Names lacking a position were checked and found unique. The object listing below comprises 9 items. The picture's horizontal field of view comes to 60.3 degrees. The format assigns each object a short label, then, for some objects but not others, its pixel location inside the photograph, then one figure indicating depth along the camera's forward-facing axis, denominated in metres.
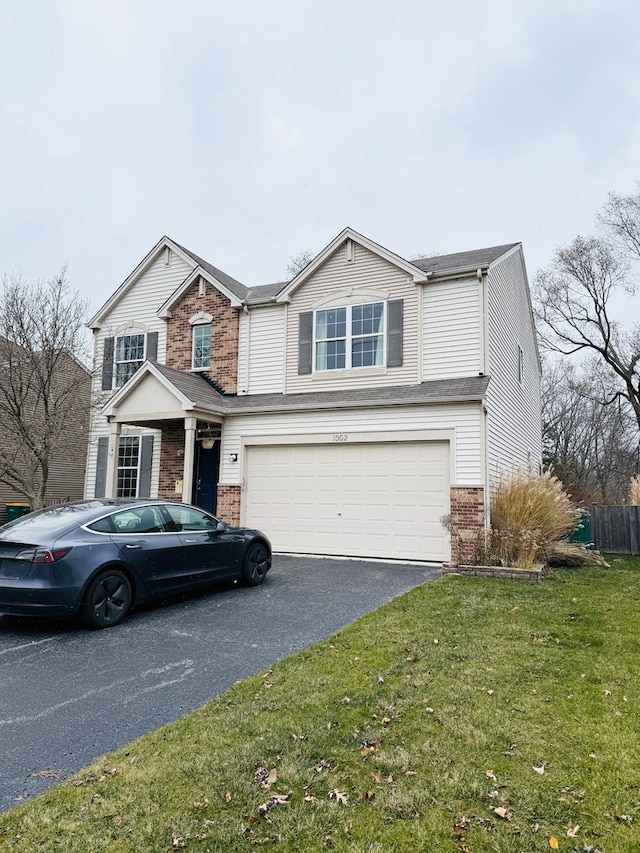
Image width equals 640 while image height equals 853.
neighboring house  15.12
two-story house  11.14
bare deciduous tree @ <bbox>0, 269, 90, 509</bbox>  13.89
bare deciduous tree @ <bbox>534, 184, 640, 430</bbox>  25.78
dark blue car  5.97
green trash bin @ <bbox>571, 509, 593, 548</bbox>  13.55
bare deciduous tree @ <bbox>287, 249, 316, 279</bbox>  33.58
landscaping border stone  9.35
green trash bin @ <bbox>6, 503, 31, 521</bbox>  18.09
